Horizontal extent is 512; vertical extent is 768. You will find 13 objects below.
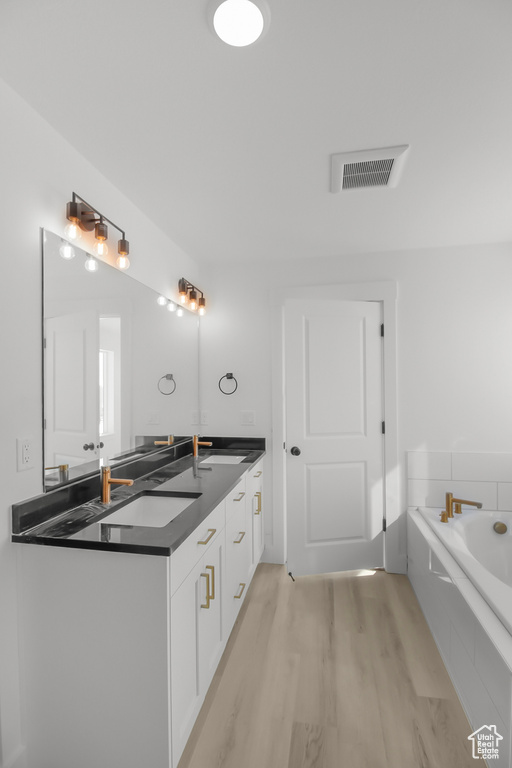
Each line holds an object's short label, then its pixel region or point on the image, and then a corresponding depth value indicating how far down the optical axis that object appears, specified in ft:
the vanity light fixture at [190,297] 9.35
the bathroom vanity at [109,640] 4.20
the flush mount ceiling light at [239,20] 3.52
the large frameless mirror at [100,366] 5.20
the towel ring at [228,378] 10.44
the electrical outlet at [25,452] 4.65
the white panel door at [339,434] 9.91
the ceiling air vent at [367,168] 5.75
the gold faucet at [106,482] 5.67
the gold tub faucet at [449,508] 8.67
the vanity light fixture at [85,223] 5.38
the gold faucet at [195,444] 9.73
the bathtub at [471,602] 4.62
